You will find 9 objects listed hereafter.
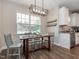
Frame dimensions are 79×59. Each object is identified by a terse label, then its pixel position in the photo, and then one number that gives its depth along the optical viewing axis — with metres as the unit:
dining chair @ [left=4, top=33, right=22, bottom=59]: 1.77
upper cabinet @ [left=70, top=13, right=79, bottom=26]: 3.43
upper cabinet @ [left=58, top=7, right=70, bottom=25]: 2.95
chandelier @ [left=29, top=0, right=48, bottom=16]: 2.07
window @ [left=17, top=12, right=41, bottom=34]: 2.94
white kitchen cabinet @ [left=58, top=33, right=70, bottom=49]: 2.73
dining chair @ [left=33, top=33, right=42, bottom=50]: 2.64
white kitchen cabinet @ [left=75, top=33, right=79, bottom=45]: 3.08
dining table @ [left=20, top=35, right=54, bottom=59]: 1.85
